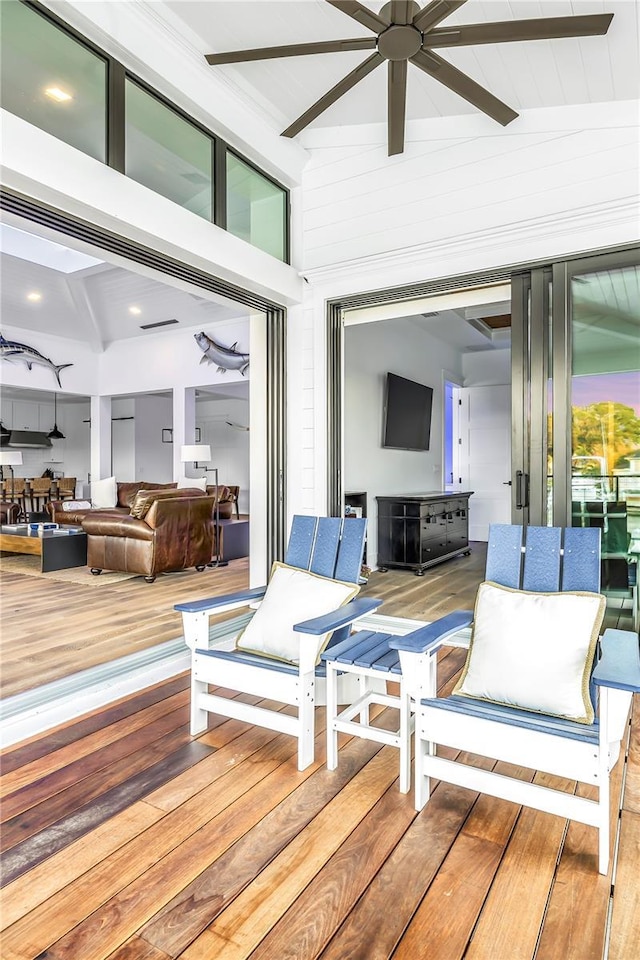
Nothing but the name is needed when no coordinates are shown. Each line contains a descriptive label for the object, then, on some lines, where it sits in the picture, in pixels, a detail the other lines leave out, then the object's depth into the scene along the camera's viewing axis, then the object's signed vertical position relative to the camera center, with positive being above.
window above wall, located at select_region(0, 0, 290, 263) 2.48 +1.83
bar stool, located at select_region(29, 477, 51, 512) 10.91 -0.12
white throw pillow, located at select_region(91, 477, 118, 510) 8.95 -0.20
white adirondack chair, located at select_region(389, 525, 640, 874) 1.71 -0.78
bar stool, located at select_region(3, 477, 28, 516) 10.78 -0.18
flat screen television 6.54 +0.80
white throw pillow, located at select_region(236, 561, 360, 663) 2.56 -0.59
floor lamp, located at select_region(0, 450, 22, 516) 8.52 +0.35
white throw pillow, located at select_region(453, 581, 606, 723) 1.99 -0.62
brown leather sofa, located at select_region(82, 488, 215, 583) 5.62 -0.54
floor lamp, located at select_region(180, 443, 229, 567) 7.50 +0.37
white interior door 8.58 +0.42
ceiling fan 2.17 +1.76
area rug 5.64 -0.96
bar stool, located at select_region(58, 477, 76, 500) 10.96 -0.09
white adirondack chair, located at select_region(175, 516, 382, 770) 2.27 -0.74
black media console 5.99 -0.54
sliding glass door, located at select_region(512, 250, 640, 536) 3.07 +0.48
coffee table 6.15 -0.71
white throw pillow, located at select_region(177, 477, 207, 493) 7.93 -0.03
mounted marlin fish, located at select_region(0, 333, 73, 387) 8.88 +2.00
